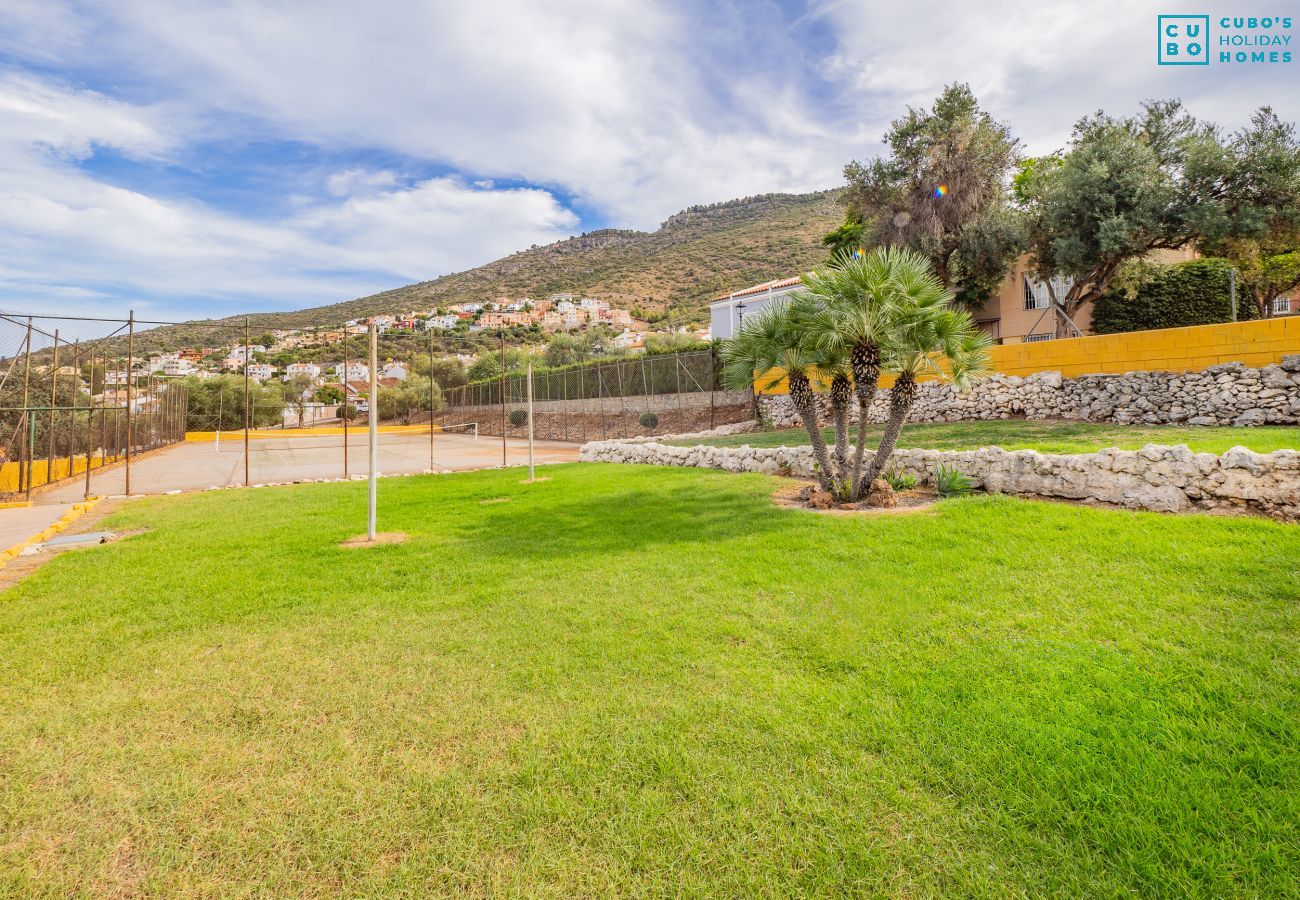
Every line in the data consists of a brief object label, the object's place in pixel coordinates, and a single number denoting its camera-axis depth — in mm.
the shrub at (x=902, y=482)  8073
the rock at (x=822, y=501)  7599
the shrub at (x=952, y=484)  7531
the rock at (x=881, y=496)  7395
